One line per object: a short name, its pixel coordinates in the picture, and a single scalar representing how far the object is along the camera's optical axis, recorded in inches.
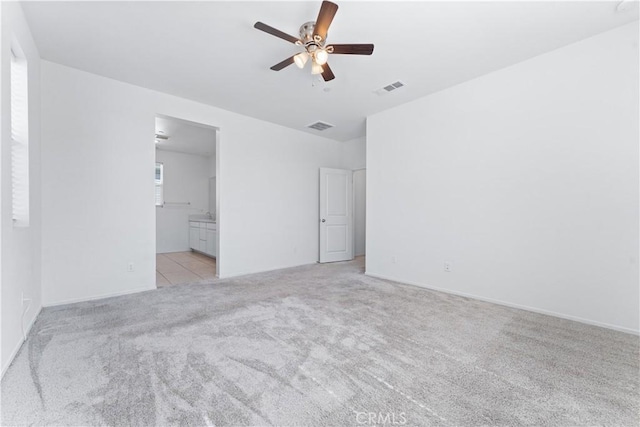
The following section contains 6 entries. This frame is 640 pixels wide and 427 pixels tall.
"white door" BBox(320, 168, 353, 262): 229.8
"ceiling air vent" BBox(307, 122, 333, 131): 201.8
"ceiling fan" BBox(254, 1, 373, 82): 81.5
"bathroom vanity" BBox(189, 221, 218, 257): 239.5
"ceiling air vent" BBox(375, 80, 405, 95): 138.9
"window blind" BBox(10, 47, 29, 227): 92.6
